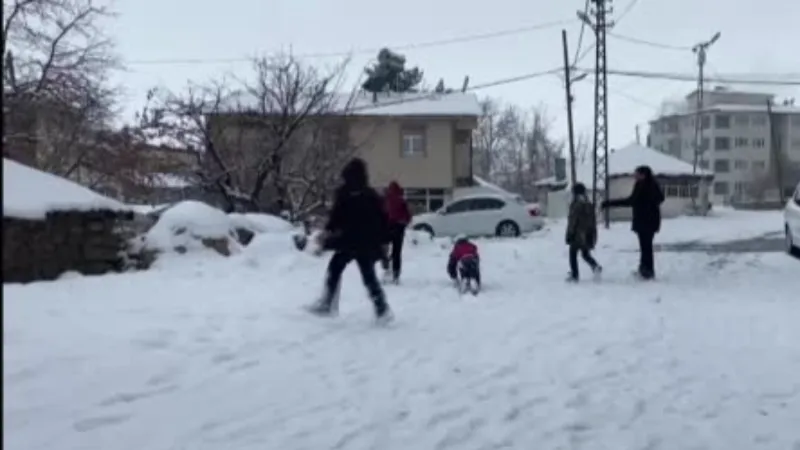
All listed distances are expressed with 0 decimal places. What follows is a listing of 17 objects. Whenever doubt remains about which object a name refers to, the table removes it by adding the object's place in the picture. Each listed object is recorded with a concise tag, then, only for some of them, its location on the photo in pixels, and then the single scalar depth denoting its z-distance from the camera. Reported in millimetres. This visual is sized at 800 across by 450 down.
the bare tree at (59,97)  25188
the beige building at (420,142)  44594
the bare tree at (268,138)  26719
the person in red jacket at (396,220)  13820
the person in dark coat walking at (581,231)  14461
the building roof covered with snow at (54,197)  12797
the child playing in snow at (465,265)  12820
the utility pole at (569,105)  40062
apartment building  104688
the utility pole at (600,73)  36438
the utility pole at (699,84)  55906
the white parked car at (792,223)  19781
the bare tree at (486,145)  89750
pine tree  47438
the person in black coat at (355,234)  9297
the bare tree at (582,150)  91100
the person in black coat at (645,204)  14367
